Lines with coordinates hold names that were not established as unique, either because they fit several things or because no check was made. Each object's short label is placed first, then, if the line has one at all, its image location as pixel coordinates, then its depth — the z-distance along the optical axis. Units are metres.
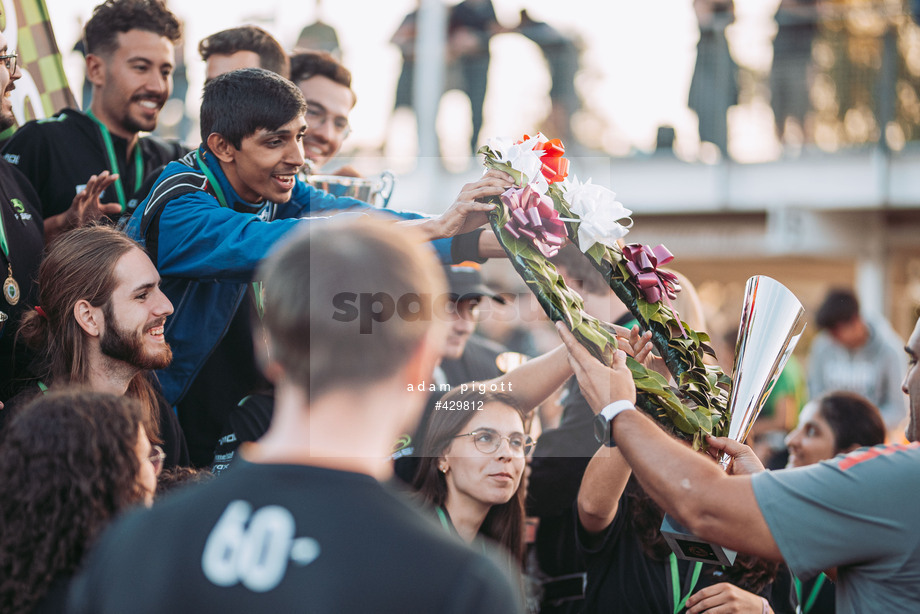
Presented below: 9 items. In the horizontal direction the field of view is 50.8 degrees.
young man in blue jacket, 2.79
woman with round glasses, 3.35
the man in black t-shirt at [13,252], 3.11
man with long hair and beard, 2.92
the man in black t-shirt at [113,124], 3.82
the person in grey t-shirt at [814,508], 2.07
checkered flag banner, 3.95
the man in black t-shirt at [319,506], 1.38
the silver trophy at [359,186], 3.99
